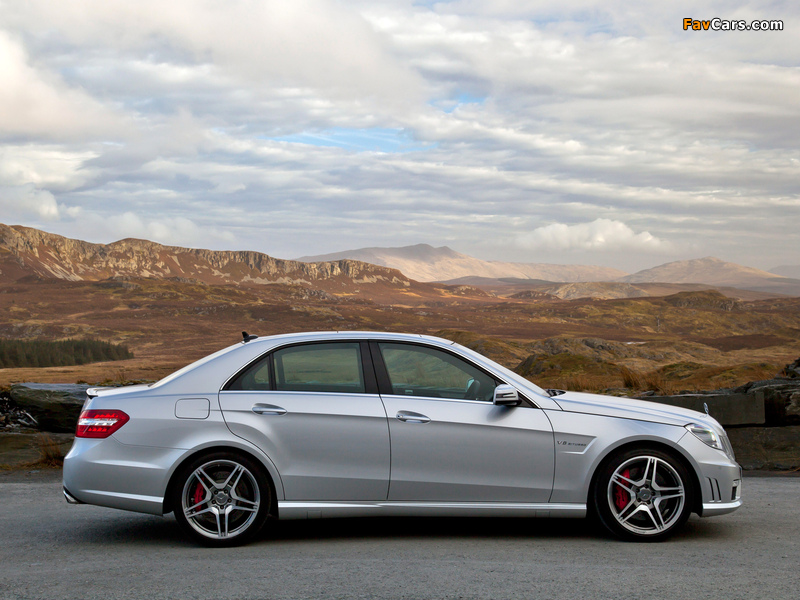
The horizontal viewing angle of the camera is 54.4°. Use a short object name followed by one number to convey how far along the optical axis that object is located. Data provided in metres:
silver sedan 5.38
